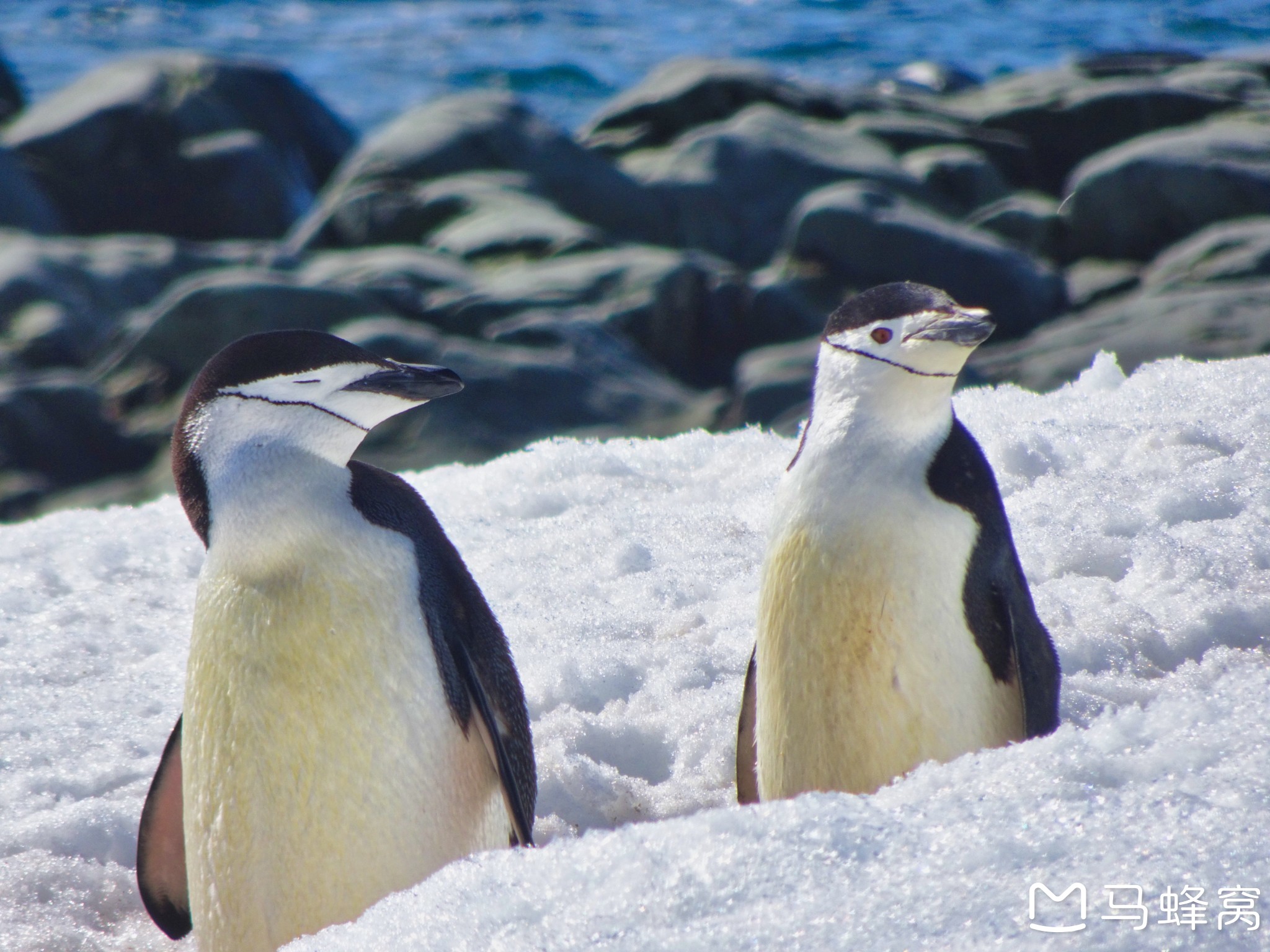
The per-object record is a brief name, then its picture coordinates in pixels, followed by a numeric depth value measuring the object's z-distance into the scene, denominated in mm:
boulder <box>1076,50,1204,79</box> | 25437
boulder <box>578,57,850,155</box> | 24125
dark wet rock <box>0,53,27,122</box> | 26141
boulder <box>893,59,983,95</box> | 29687
